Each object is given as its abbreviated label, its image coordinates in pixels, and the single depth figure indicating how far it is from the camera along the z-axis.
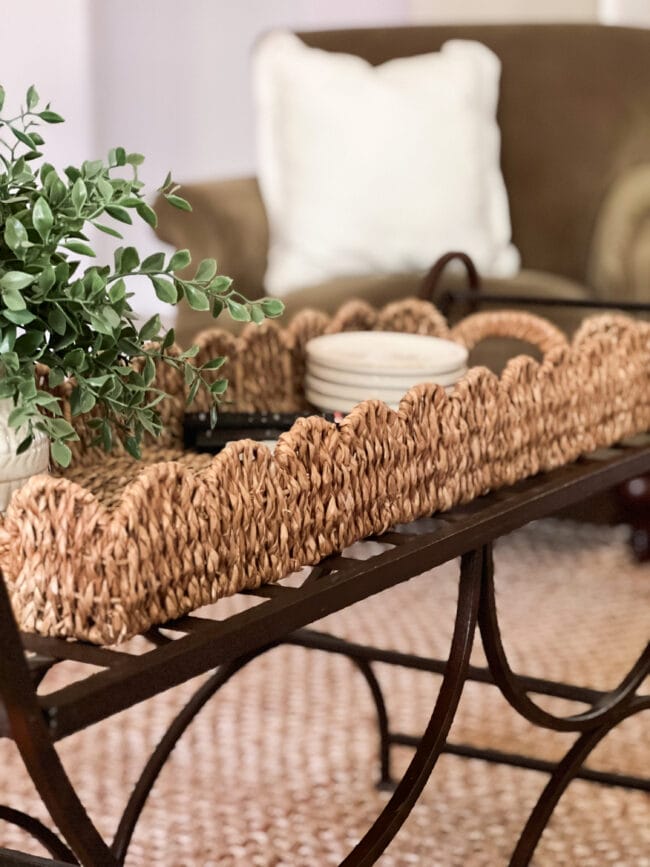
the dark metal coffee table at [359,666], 0.68
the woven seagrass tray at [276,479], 0.77
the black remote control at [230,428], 1.21
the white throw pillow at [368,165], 2.60
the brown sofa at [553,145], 2.68
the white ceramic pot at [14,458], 0.90
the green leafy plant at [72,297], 0.85
